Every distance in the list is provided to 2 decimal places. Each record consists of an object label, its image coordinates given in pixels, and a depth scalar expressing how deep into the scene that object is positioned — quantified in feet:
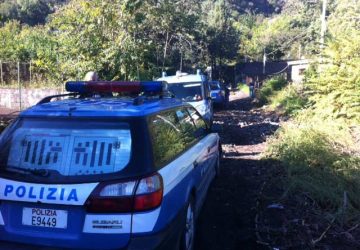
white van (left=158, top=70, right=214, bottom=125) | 40.19
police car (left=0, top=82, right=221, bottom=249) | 11.11
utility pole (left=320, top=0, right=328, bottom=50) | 74.51
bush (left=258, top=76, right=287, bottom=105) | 96.94
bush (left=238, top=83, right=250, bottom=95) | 138.00
